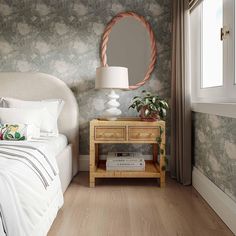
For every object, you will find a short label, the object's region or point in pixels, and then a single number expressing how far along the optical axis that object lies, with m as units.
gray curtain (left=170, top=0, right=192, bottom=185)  3.07
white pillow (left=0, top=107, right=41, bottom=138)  2.79
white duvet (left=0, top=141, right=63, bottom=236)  1.45
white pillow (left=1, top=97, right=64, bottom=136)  3.03
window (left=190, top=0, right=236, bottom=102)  2.26
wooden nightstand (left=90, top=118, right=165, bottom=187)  3.02
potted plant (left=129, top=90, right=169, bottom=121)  3.05
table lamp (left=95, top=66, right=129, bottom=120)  3.06
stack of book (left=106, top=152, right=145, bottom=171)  3.09
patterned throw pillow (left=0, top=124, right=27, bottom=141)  2.56
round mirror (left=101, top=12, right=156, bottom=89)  3.52
